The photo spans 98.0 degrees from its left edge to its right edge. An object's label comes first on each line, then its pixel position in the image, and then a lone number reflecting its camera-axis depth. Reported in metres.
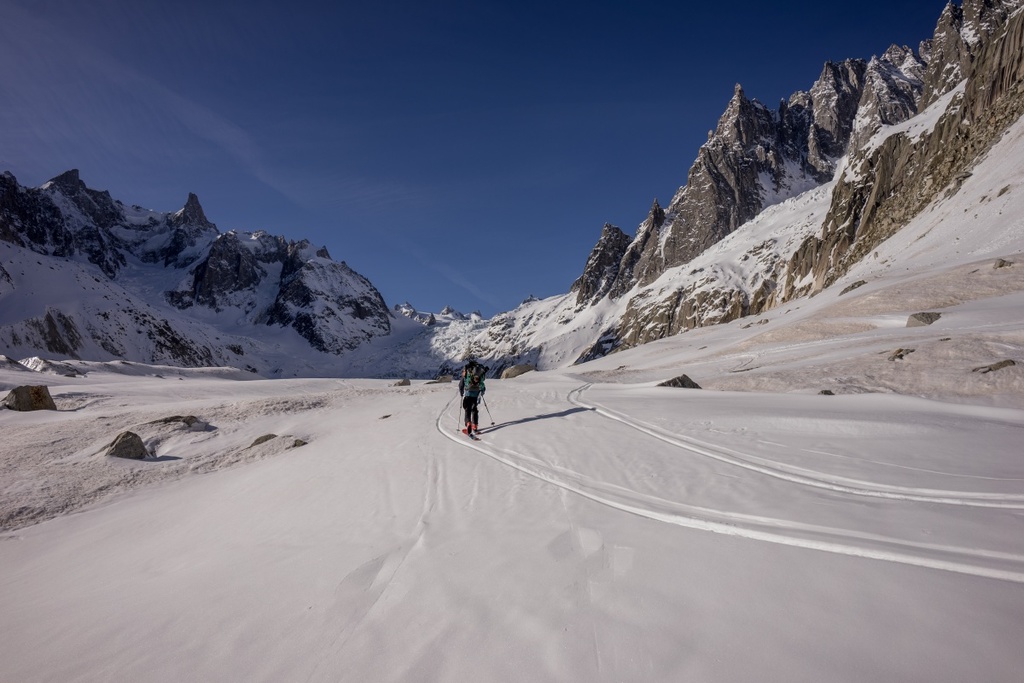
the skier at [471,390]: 11.52
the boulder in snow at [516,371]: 36.35
